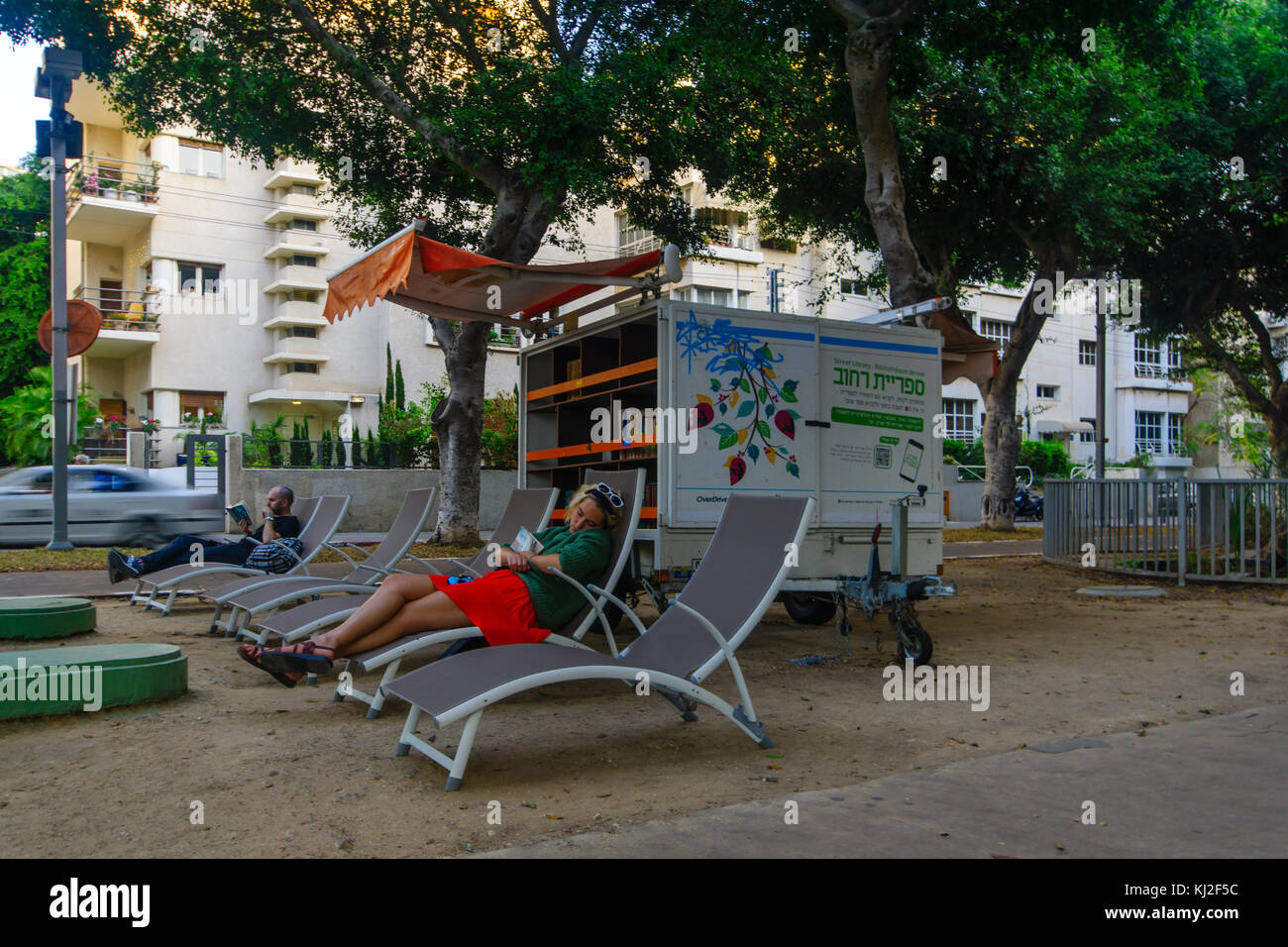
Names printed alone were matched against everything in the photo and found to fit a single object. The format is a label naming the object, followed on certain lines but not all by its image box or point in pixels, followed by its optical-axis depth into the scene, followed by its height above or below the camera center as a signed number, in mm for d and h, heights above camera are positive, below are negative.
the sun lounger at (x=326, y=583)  7371 -726
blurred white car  17078 -382
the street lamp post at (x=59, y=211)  14641 +4143
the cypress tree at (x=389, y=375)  38031 +4096
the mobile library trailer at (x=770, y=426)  7621 +476
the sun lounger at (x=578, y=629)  5387 -798
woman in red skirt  5453 -668
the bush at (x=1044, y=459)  42062 +1051
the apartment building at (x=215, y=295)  37188 +7257
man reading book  9883 -607
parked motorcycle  33844 -636
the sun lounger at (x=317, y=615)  6117 -782
